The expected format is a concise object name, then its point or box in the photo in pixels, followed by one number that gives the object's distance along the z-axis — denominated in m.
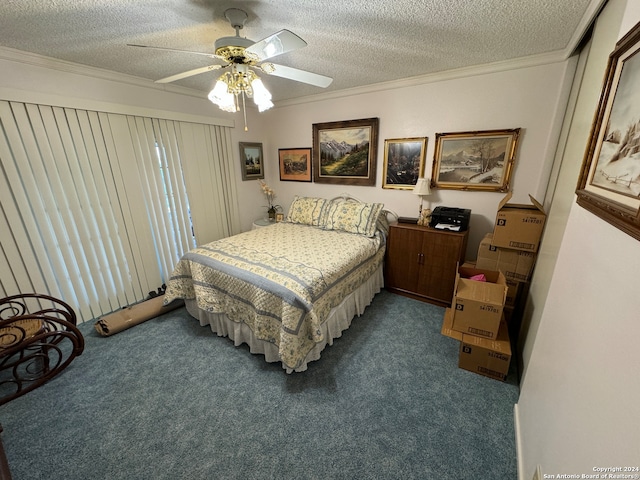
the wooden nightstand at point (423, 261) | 2.60
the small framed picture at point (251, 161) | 3.80
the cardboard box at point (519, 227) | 2.00
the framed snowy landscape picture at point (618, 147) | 0.71
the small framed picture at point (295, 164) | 3.81
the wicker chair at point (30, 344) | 1.63
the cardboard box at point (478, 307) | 1.80
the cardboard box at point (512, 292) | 2.18
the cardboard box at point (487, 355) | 1.77
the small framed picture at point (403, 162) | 2.92
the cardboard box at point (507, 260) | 2.11
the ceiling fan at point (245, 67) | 1.32
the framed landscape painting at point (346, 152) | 3.22
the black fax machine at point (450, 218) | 2.60
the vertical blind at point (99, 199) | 2.07
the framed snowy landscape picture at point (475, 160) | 2.47
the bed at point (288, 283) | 1.81
